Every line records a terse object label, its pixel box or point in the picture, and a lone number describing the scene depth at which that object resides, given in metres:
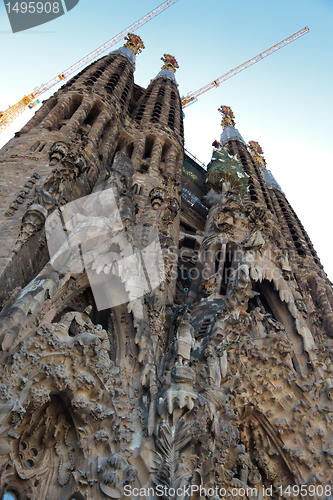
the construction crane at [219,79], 54.22
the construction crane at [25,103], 45.00
